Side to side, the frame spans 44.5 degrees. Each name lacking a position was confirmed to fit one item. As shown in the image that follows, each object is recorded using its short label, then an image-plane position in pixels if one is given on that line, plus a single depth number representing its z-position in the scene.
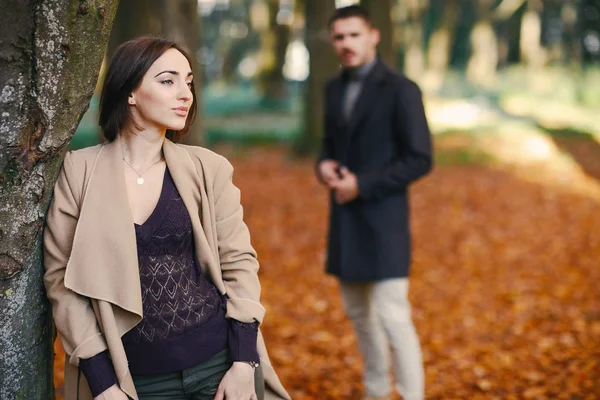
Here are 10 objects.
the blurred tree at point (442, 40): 31.88
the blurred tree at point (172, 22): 10.21
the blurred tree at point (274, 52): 24.22
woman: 2.42
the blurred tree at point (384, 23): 13.71
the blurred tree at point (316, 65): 13.55
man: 4.43
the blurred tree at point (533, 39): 30.97
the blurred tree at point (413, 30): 32.34
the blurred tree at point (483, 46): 31.45
